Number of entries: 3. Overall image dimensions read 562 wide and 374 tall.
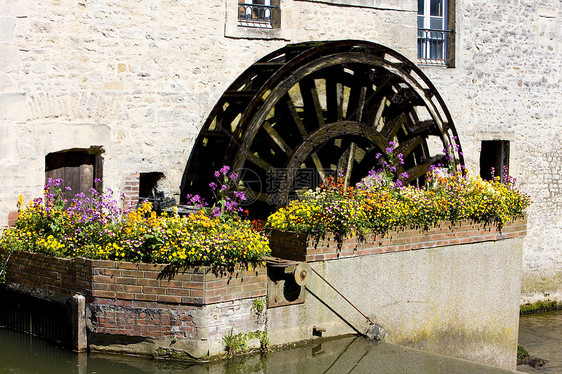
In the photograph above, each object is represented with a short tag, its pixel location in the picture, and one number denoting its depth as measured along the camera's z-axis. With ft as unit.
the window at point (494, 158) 43.55
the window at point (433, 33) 40.37
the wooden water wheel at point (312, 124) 30.55
